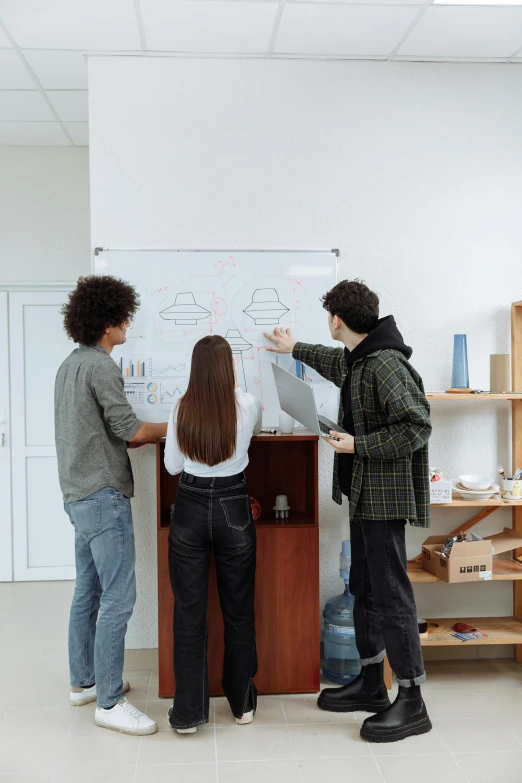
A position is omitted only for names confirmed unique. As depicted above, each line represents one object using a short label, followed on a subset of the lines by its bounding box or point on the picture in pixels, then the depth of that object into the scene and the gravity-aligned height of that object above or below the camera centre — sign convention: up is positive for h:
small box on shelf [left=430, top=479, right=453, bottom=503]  2.70 -0.45
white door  4.20 -0.39
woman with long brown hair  2.21 -0.48
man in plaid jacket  2.22 -0.29
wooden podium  2.61 -0.89
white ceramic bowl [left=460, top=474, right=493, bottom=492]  2.76 -0.43
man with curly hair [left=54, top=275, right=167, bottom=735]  2.33 -0.27
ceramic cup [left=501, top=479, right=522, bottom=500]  2.81 -0.46
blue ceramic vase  2.83 +0.07
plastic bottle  2.77 -1.09
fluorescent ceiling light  2.41 +1.39
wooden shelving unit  2.72 -0.80
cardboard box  2.63 -0.72
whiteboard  2.83 +0.32
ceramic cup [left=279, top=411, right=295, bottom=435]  2.68 -0.16
